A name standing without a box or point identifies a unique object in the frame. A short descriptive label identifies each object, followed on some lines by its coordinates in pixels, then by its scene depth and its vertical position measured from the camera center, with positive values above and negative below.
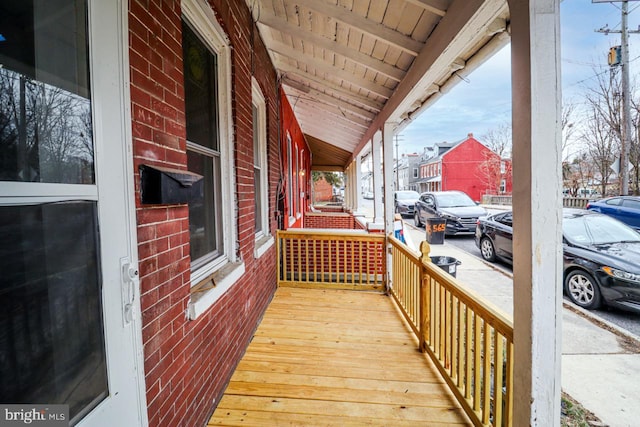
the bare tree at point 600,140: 13.10 +2.51
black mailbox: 1.23 +0.09
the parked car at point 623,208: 8.12 -0.35
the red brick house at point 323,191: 29.31 +1.08
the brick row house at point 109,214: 0.78 -0.03
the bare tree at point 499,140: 25.27 +5.06
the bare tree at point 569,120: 14.60 +3.75
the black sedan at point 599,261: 3.70 -0.84
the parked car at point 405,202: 16.62 -0.10
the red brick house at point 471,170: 27.80 +2.83
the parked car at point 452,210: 9.70 -0.36
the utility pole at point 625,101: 10.87 +3.43
